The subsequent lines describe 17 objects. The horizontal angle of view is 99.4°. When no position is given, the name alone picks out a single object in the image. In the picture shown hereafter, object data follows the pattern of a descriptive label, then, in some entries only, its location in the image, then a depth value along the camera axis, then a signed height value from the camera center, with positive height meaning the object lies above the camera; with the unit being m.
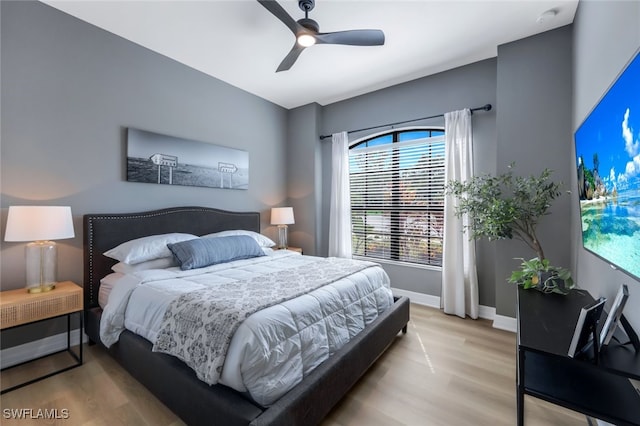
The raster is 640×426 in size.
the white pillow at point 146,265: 2.37 -0.48
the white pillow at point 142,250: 2.37 -0.34
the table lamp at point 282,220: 4.07 -0.11
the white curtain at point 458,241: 3.09 -0.32
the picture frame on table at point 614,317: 1.03 -0.40
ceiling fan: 2.07 +1.43
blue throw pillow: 2.48 -0.38
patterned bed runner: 1.36 -0.57
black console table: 1.00 -0.74
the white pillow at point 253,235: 3.20 -0.28
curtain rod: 3.04 +1.22
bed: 1.28 -0.90
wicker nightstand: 1.84 -0.68
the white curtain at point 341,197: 4.15 +0.24
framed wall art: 2.86 +0.60
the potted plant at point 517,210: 2.01 +0.03
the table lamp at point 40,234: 1.92 -0.16
